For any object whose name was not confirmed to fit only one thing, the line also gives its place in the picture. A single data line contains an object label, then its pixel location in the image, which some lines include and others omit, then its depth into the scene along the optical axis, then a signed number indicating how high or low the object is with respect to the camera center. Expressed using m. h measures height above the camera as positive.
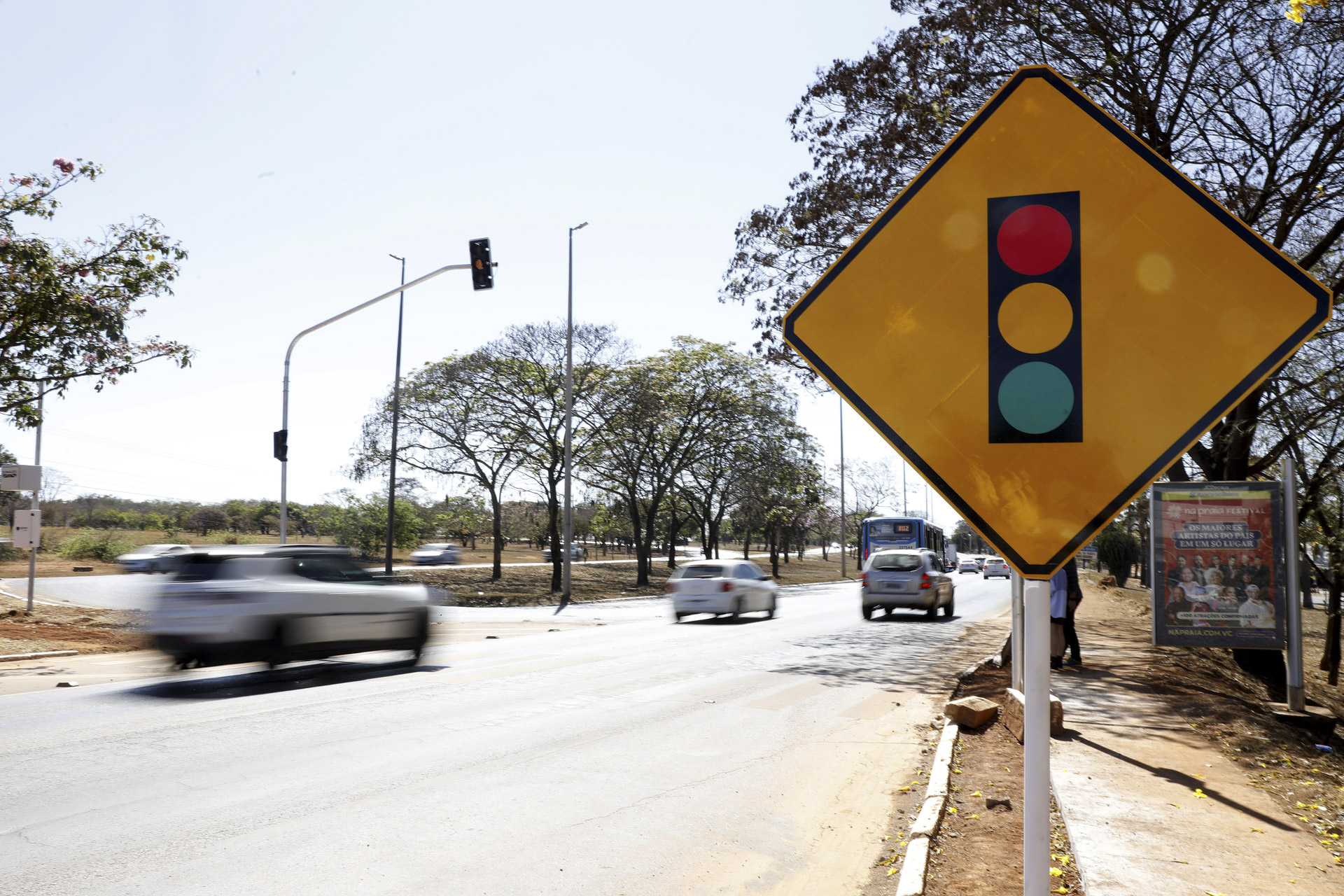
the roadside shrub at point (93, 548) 44.28 -2.01
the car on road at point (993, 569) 59.47 -3.52
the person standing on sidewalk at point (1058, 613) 11.21 -1.20
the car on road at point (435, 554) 53.66 -2.66
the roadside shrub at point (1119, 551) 48.28 -1.83
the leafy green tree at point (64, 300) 13.09 +2.97
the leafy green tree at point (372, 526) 45.28 -0.80
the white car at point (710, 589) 21.12 -1.75
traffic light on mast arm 16.88 +4.47
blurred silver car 10.24 -1.14
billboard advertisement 9.89 -0.50
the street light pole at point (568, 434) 28.53 +2.39
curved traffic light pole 19.34 +1.23
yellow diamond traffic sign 1.91 +0.43
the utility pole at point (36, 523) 16.27 -0.30
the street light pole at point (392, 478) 30.68 +1.05
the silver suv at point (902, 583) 21.69 -1.60
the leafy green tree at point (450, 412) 34.44 +3.67
